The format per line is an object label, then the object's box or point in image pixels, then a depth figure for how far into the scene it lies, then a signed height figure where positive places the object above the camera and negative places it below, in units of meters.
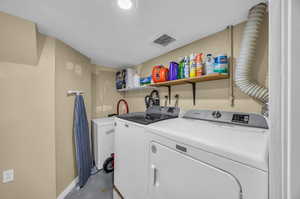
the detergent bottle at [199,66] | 1.26 +0.38
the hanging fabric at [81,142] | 1.84 -0.77
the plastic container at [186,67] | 1.38 +0.40
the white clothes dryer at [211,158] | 0.49 -0.34
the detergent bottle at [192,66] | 1.30 +0.39
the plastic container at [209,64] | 1.19 +0.38
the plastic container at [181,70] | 1.47 +0.40
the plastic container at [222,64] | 1.13 +0.36
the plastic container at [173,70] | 1.55 +0.41
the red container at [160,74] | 1.64 +0.38
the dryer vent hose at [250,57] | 0.97 +0.39
